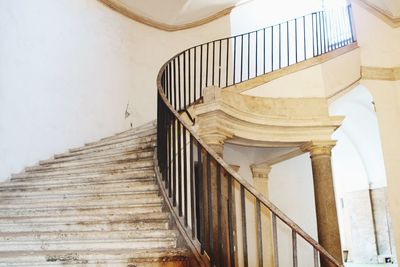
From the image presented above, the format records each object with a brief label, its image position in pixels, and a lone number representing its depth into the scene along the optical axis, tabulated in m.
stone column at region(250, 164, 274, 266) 7.28
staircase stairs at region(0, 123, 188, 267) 2.60
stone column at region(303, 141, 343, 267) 5.21
